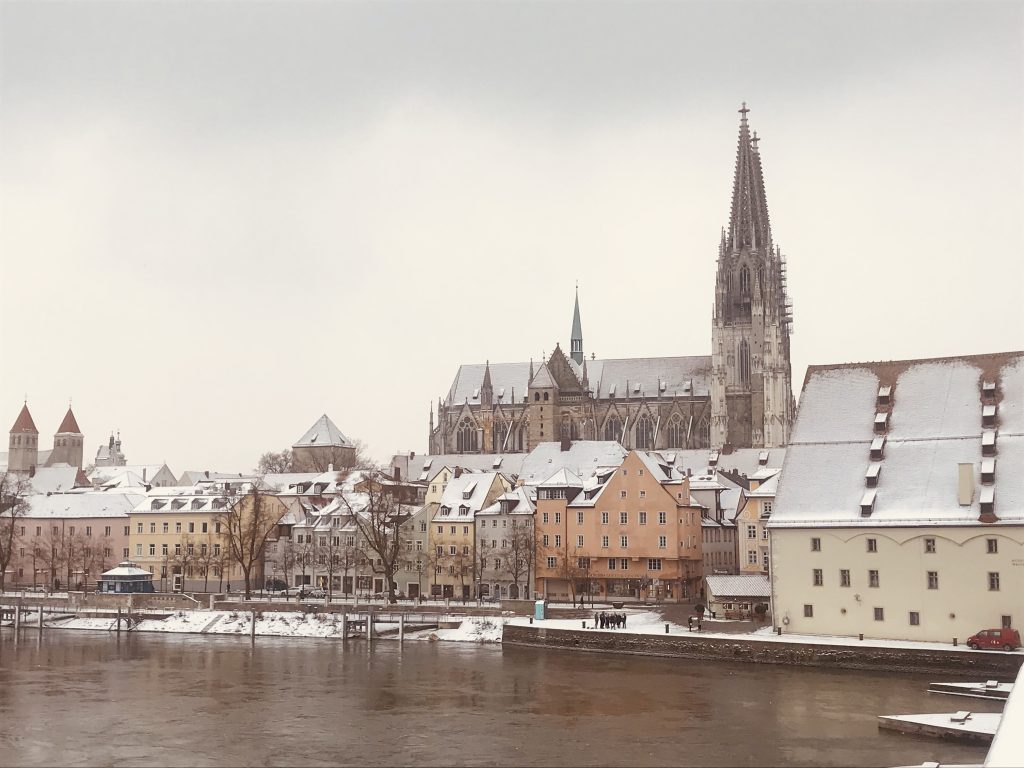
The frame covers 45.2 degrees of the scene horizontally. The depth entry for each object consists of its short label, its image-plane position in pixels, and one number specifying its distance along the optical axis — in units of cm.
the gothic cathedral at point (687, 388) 15275
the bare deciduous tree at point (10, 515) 9912
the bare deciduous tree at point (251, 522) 9219
